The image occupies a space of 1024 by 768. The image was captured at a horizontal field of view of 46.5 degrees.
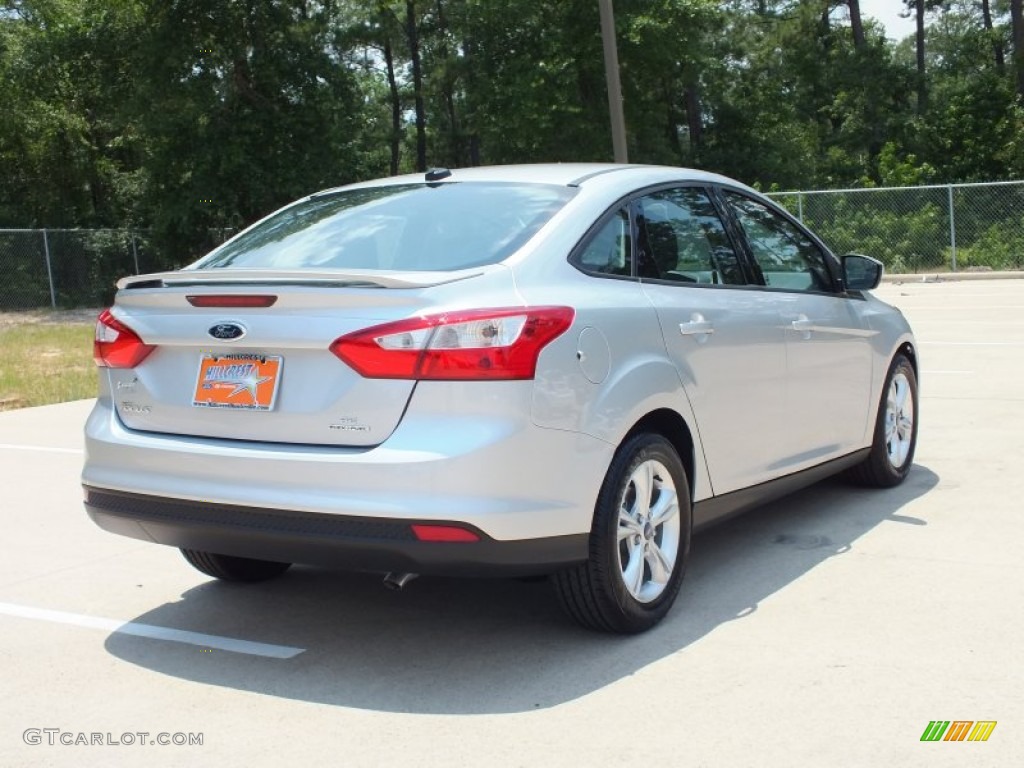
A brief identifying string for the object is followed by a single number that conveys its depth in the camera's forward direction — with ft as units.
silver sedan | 12.14
